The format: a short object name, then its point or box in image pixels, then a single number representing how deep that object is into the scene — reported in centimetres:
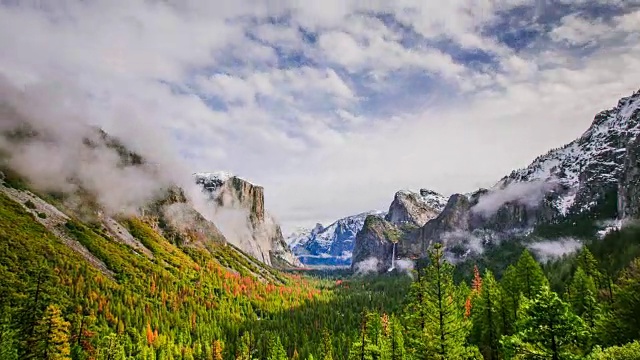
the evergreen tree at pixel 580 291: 5542
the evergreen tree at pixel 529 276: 5134
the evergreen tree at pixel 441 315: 2925
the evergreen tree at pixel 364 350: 4516
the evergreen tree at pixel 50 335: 3603
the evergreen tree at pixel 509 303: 5004
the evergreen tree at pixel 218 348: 11158
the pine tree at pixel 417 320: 3222
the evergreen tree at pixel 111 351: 5362
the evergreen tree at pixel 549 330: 1936
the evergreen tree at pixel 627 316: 3441
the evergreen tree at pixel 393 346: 4594
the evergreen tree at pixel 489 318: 5009
